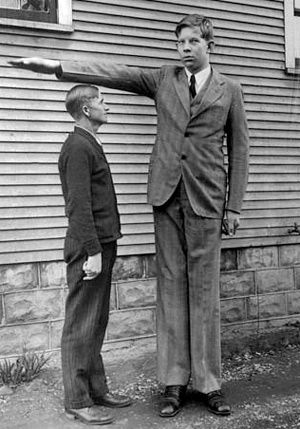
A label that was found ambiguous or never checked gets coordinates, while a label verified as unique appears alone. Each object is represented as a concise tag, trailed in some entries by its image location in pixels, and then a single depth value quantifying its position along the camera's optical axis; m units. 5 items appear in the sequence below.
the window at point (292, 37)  5.64
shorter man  3.46
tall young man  3.80
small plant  4.25
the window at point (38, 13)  4.35
